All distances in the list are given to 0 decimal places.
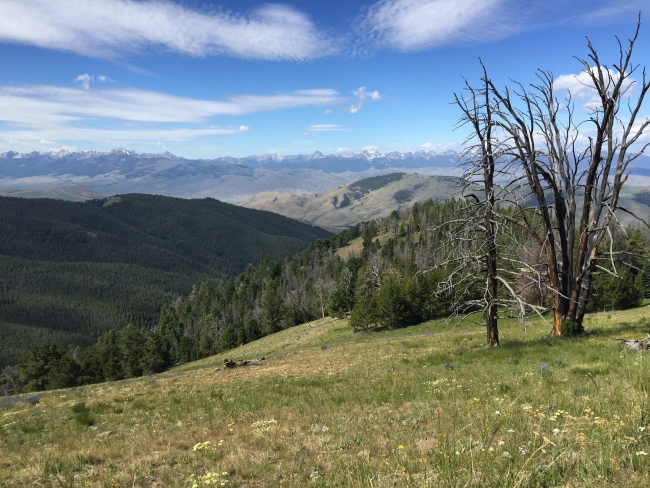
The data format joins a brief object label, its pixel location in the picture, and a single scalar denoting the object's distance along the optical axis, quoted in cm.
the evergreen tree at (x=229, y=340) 9419
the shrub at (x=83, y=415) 1395
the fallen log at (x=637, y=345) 1177
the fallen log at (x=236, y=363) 2948
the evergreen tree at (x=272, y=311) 9950
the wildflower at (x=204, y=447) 798
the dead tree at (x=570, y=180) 1386
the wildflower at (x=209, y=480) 568
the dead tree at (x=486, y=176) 1442
